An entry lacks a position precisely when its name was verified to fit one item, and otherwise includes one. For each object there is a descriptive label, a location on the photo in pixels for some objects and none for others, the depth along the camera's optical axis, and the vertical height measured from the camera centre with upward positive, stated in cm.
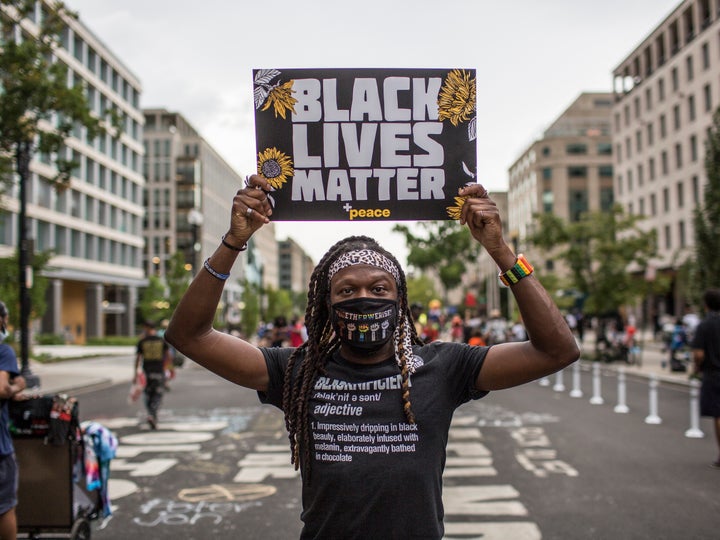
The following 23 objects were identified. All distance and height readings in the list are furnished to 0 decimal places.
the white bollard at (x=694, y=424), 1048 -190
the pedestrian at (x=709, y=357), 808 -71
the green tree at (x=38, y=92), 1434 +416
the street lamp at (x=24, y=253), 1625 +117
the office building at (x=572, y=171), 8469 +1417
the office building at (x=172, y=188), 9419 +1443
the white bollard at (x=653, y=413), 1194 -199
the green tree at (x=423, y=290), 10894 +100
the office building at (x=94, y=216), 4916 +631
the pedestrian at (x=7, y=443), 452 -88
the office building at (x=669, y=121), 4728 +1240
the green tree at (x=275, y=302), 7781 -40
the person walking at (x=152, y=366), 1177 -108
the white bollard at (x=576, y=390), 1623 -215
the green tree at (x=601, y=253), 2753 +157
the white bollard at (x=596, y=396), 1487 -211
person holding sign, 246 -27
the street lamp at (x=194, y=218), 2657 +298
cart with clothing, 523 -115
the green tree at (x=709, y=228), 1659 +147
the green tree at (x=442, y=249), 6625 +432
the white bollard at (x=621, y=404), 1333 -206
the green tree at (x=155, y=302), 4681 -13
